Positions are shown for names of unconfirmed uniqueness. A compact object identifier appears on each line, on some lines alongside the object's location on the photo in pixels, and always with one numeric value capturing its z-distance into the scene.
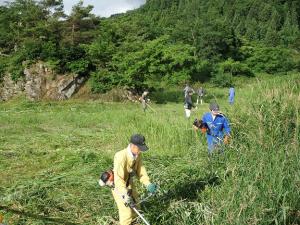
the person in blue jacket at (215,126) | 7.31
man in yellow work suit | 4.82
